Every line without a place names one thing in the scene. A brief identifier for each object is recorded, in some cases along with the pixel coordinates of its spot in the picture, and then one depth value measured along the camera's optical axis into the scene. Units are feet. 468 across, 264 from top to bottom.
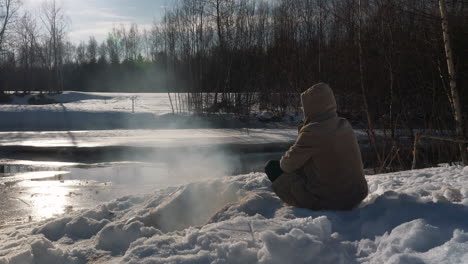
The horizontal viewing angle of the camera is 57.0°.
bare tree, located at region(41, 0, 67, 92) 136.46
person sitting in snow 12.93
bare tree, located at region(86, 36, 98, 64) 263.29
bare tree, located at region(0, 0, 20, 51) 105.93
